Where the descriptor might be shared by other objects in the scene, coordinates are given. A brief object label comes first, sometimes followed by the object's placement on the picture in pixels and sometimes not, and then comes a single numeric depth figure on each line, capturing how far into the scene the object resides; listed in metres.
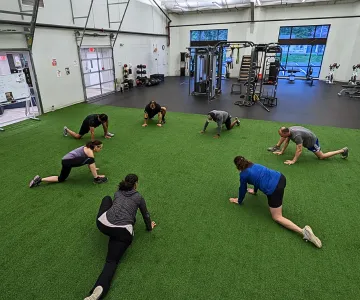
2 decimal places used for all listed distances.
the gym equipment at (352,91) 10.63
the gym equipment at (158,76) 15.07
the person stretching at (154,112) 6.71
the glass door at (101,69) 11.64
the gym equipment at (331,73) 13.89
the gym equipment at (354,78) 11.96
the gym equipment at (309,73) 15.20
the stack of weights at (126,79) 12.89
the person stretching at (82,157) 3.72
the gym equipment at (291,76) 14.63
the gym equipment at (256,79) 8.40
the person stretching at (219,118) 5.88
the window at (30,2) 7.11
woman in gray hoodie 2.40
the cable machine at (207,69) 10.05
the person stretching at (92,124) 5.46
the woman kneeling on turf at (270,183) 2.96
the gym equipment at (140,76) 14.06
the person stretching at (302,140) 4.39
